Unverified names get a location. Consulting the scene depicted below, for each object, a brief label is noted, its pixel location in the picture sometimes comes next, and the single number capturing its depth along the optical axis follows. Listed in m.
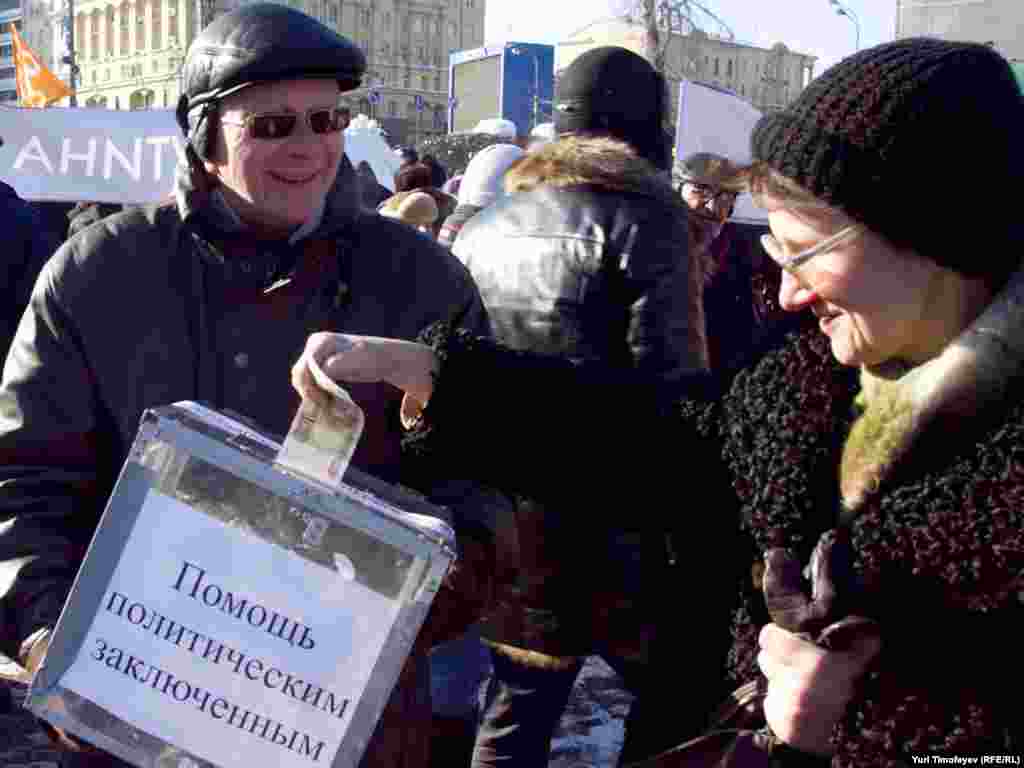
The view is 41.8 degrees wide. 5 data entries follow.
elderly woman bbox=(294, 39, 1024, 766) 1.51
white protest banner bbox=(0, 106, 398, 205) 7.15
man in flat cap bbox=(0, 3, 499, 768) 2.07
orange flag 12.70
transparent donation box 1.60
